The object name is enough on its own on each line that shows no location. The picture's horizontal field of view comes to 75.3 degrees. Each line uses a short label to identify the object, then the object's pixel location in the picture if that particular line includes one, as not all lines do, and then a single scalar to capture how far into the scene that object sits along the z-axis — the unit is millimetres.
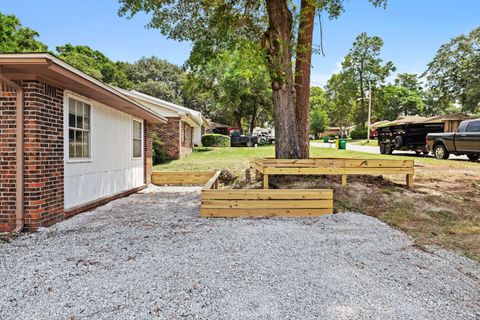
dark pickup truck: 12594
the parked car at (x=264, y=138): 36200
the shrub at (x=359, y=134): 44212
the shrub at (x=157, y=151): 15836
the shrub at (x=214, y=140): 27625
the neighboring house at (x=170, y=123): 17094
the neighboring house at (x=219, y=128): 43469
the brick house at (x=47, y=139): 4598
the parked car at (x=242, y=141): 29016
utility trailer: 16250
